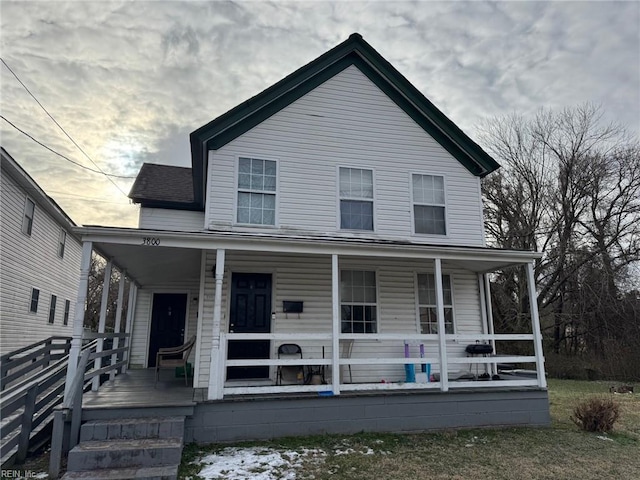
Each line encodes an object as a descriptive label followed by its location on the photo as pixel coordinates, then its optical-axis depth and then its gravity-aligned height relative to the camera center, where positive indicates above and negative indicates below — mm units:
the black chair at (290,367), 7624 -846
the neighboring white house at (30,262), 10867 +1881
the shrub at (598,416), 7191 -1646
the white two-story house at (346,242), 7270 +1360
